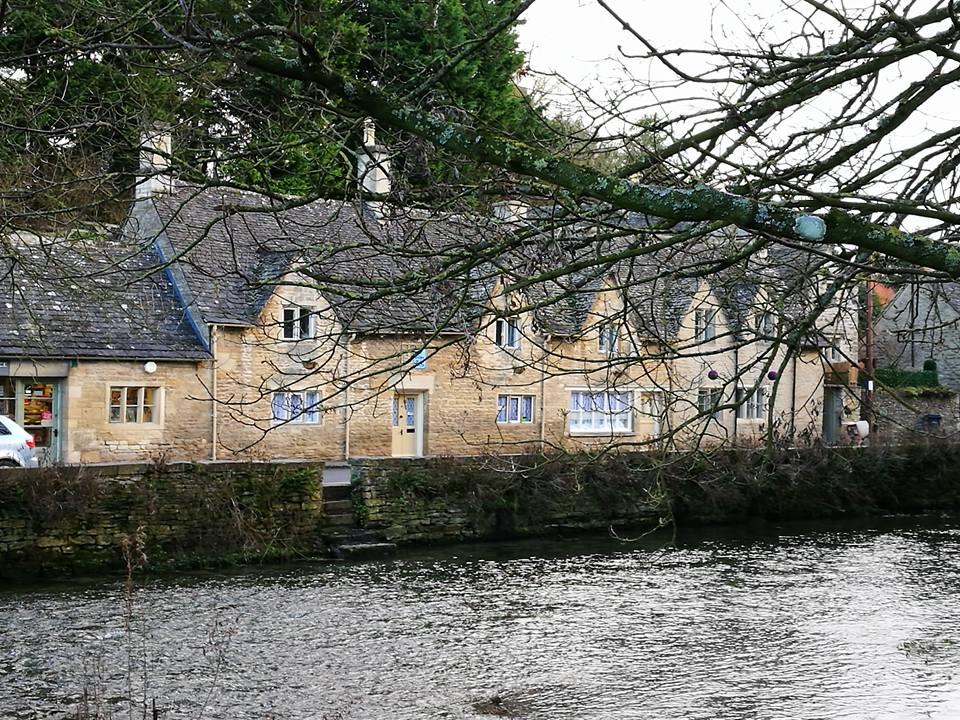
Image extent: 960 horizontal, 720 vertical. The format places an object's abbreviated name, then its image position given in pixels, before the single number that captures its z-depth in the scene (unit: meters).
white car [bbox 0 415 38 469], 22.53
